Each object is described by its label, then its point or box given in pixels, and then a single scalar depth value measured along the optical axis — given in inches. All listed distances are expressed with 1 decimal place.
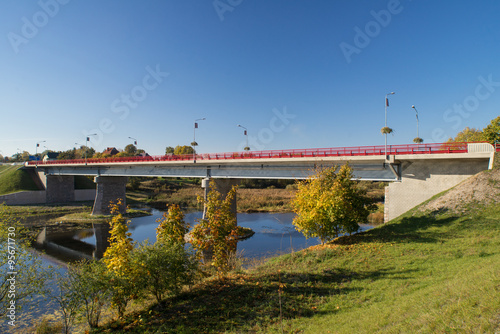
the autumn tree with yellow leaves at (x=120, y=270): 388.8
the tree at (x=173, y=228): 478.0
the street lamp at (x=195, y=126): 1374.3
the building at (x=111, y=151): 4545.5
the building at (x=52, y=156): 3472.7
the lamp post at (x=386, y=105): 874.8
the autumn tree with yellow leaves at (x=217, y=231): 493.4
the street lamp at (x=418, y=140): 997.9
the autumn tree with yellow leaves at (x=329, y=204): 644.7
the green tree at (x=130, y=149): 4807.1
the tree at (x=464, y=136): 1358.3
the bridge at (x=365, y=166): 762.2
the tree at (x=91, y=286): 380.5
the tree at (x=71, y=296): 377.8
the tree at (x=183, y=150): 4115.4
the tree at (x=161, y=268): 398.9
